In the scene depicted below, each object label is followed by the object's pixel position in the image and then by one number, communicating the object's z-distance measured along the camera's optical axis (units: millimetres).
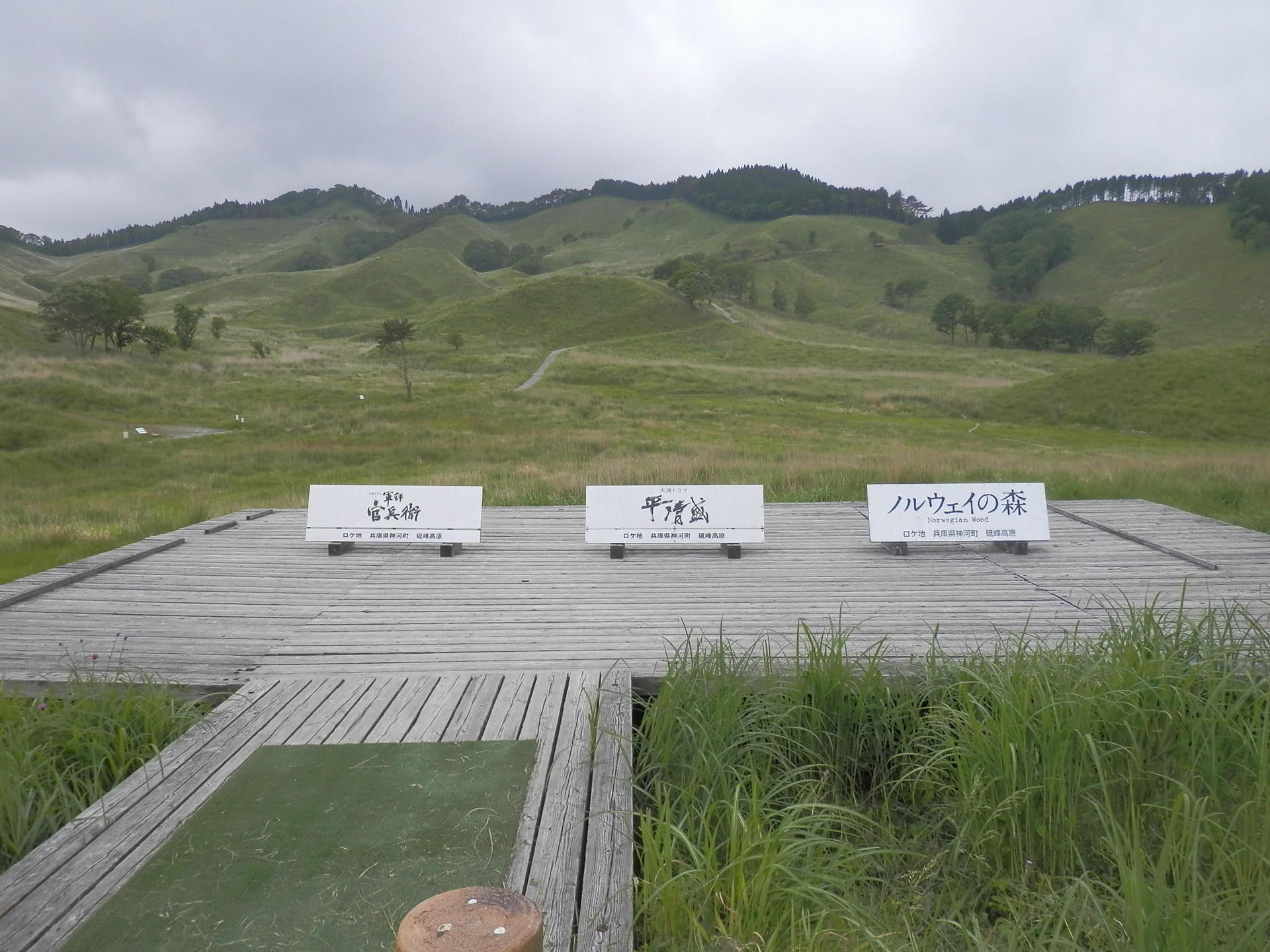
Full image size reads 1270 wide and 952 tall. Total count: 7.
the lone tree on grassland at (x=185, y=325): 48625
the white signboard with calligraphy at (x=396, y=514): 7977
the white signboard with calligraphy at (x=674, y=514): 7691
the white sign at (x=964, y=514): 7598
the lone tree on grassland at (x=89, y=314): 42531
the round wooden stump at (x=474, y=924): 1369
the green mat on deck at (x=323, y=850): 2566
